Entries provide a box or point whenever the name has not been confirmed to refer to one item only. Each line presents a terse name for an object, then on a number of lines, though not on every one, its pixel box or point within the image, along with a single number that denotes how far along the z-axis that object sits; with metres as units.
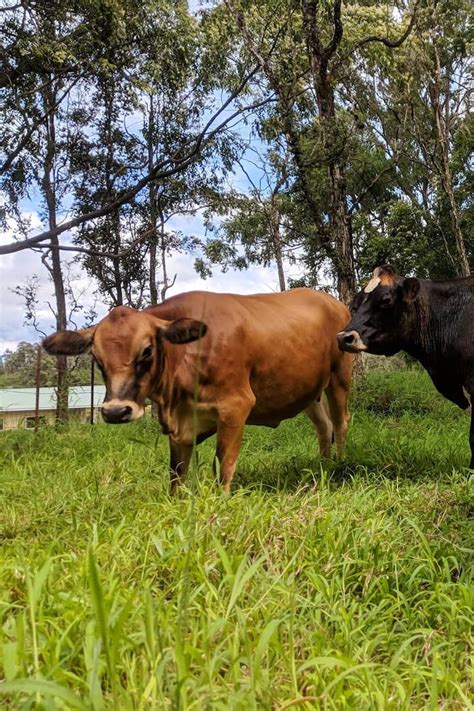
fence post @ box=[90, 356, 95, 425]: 9.55
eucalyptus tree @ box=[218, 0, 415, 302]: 9.64
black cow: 4.57
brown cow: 3.33
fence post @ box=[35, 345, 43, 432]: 9.54
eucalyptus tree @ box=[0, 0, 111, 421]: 8.07
